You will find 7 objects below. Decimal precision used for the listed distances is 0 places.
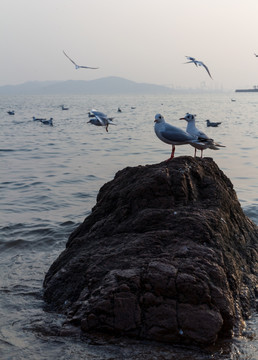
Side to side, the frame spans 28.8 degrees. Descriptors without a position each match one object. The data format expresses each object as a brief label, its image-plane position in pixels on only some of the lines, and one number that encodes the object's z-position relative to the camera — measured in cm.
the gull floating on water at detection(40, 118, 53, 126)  3222
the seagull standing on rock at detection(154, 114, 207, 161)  683
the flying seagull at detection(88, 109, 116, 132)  1090
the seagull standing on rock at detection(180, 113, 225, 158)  721
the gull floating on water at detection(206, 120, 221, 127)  3070
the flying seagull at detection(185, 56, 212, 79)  1108
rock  409
